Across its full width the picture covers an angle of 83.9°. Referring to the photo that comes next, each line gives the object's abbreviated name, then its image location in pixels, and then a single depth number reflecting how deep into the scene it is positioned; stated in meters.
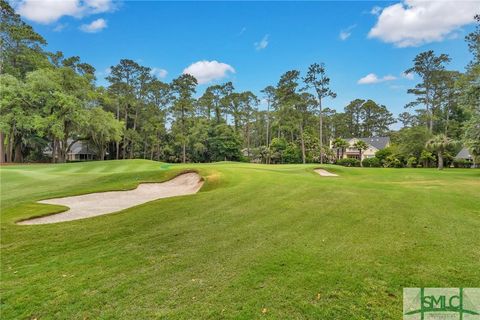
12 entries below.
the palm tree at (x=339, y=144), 52.41
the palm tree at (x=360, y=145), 51.56
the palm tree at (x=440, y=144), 29.89
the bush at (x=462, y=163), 39.79
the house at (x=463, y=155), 42.88
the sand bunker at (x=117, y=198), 7.57
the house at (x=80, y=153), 52.75
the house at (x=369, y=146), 56.75
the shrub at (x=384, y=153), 43.89
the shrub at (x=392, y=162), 41.84
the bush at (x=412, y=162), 39.98
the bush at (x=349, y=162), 47.38
